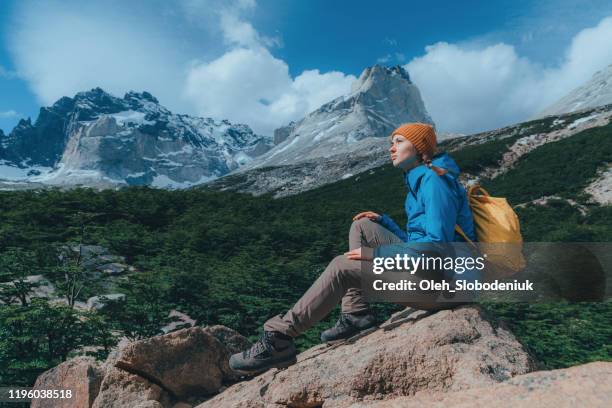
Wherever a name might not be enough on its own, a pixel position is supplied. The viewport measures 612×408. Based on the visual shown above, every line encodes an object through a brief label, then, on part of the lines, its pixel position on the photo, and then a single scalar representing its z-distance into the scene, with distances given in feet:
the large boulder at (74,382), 15.03
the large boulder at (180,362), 14.33
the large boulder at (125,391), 13.96
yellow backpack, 10.24
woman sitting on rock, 10.04
